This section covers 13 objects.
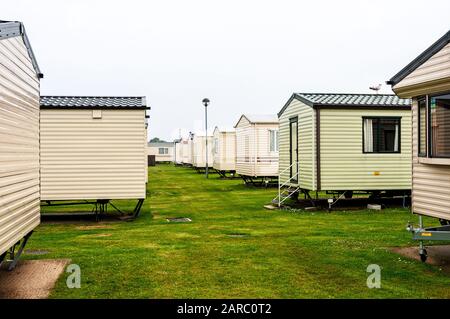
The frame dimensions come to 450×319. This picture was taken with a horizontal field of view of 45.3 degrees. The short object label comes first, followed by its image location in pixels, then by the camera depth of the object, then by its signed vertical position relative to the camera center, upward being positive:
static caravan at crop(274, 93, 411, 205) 18.09 +0.31
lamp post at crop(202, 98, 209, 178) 40.94 +3.09
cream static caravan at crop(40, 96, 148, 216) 15.74 +0.13
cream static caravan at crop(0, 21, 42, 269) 7.35 +0.27
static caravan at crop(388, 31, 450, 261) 9.02 +0.40
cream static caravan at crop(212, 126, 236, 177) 36.22 +0.30
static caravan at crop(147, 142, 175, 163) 75.13 +0.47
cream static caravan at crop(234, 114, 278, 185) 28.45 +0.35
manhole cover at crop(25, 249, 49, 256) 10.83 -1.97
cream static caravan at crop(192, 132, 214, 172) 43.03 +0.34
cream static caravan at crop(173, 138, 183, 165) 60.84 +0.26
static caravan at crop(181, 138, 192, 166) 51.91 +0.20
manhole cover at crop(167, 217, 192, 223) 15.67 -1.95
